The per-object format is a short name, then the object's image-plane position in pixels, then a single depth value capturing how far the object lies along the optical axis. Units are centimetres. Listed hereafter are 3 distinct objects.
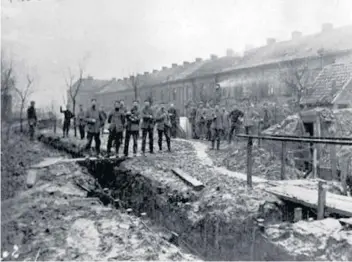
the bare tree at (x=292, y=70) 2341
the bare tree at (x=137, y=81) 5023
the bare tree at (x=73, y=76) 4764
